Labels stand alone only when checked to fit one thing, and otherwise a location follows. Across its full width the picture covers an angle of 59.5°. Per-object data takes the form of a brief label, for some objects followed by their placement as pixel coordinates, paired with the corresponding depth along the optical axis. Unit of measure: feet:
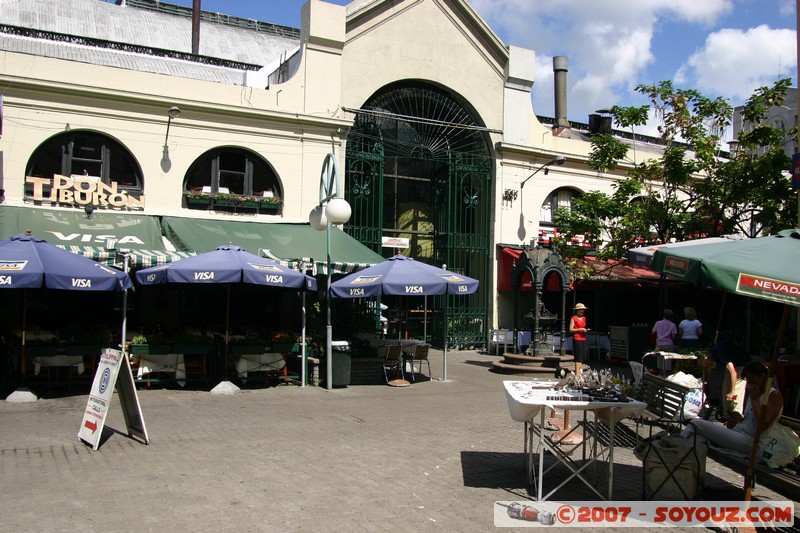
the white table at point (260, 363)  44.19
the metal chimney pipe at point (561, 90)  94.07
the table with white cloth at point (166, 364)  42.50
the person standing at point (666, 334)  45.83
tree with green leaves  47.19
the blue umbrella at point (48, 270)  35.19
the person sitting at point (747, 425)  20.76
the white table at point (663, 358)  39.31
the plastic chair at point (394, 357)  48.32
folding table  20.81
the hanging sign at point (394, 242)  67.36
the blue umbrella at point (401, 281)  44.24
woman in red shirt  54.19
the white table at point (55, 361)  39.52
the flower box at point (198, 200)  55.88
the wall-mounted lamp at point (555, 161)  70.08
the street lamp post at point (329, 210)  42.37
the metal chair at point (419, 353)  49.70
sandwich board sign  27.32
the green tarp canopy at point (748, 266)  18.83
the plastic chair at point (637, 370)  34.99
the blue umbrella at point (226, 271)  40.16
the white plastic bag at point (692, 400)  31.94
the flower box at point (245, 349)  43.73
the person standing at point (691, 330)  44.60
